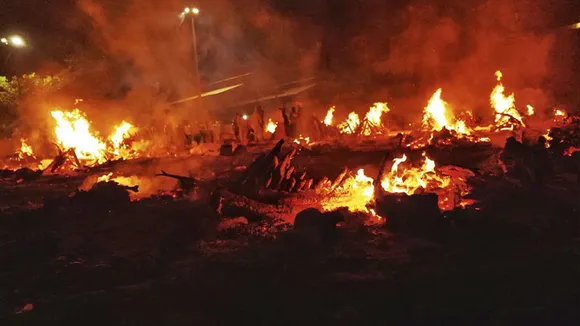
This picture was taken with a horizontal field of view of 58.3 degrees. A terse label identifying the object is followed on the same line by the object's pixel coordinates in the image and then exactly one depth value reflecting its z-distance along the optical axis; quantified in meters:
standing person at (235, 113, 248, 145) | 16.14
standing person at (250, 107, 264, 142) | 16.70
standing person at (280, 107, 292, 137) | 15.87
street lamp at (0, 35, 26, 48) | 20.41
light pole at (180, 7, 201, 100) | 20.41
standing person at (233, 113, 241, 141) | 16.44
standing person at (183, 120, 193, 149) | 16.48
